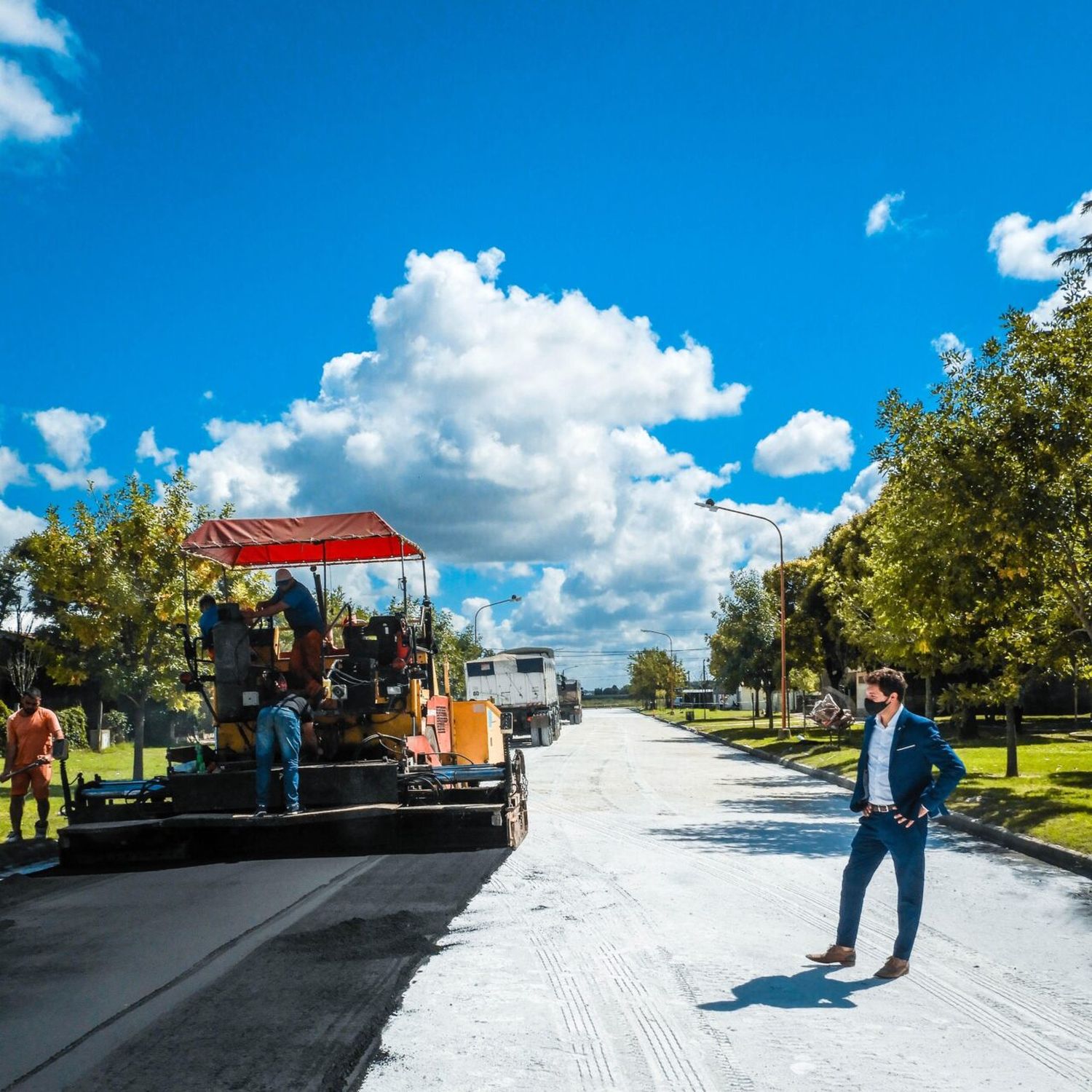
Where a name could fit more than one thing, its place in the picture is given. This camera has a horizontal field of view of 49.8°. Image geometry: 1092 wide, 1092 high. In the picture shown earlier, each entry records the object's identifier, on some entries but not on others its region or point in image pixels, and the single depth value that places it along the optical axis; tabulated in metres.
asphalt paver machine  9.91
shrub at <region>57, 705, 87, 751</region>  35.97
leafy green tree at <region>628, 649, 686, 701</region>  109.88
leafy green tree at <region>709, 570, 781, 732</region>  42.88
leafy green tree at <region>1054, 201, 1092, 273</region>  21.94
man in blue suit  6.39
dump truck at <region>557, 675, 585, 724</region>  73.31
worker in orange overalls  12.59
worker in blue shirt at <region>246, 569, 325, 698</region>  10.27
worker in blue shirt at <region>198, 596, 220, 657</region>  10.78
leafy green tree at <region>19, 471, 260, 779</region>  21.44
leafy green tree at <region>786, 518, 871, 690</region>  44.53
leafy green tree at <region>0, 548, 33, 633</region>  53.69
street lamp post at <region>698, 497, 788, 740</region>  37.00
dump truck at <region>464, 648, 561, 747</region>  41.19
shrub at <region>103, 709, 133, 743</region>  43.59
